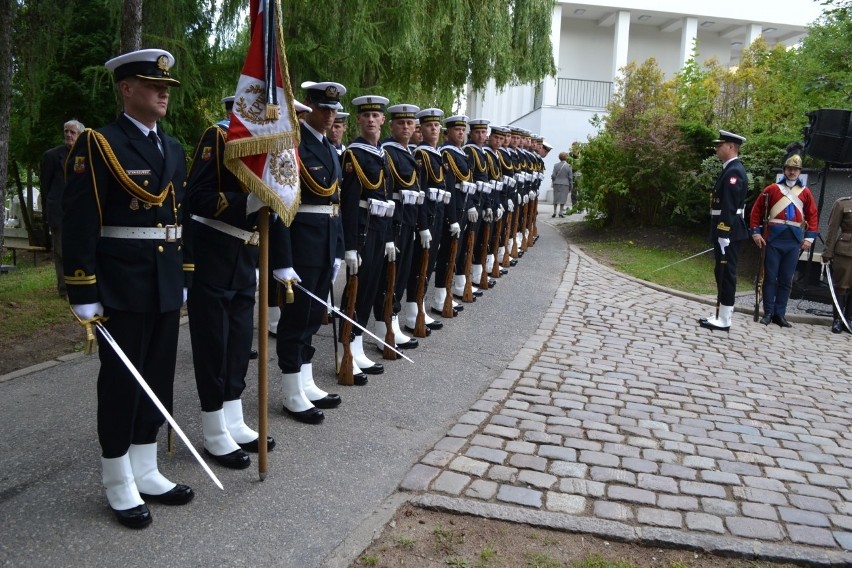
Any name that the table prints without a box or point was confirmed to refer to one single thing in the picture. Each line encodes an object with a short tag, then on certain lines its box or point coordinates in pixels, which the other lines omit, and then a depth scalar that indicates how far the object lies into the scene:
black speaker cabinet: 10.41
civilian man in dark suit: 8.44
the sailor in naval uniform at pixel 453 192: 8.43
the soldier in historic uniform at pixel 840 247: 9.49
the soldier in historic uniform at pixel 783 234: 9.51
